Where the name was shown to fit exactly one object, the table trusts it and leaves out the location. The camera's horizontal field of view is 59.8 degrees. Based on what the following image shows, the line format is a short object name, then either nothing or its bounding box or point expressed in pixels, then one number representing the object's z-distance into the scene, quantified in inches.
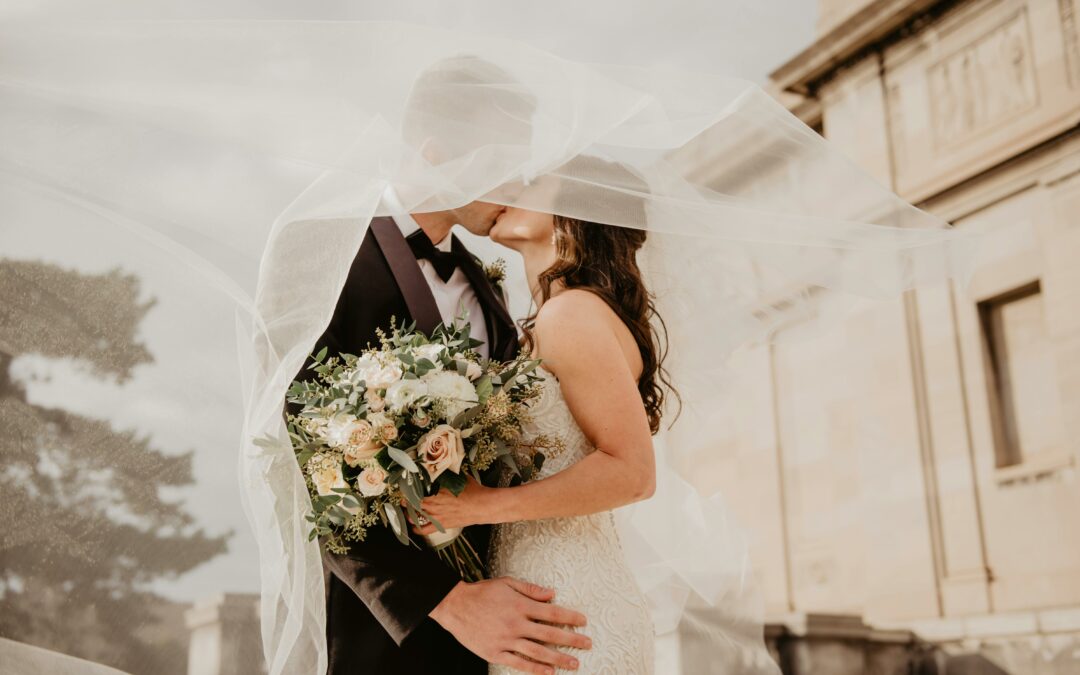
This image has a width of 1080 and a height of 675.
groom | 100.0
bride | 103.6
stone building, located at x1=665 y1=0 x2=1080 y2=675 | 414.3
